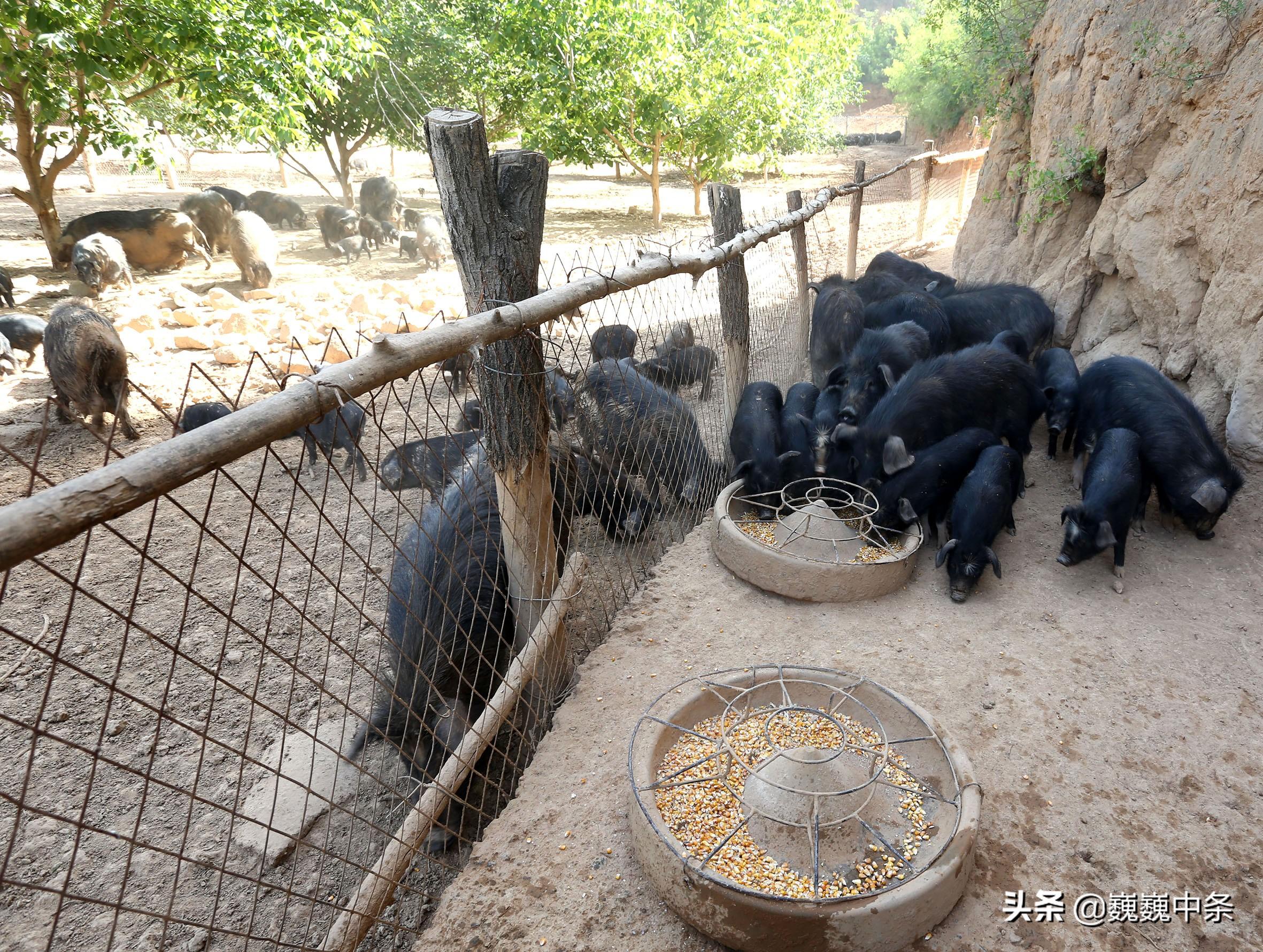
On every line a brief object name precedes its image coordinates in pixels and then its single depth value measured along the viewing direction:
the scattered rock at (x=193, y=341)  8.13
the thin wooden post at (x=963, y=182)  13.07
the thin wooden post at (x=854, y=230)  9.10
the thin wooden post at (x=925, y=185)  11.24
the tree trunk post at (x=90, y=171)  18.97
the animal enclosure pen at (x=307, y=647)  2.08
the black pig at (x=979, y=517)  3.91
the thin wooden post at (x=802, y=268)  6.25
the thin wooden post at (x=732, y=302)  4.70
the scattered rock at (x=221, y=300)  9.33
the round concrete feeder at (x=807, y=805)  2.10
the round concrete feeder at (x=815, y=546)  3.83
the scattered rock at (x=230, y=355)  7.78
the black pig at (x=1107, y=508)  3.96
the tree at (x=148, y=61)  7.86
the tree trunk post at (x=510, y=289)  2.61
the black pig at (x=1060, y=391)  5.22
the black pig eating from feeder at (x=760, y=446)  4.80
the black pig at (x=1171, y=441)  4.15
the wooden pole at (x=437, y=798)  2.21
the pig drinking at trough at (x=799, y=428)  4.93
